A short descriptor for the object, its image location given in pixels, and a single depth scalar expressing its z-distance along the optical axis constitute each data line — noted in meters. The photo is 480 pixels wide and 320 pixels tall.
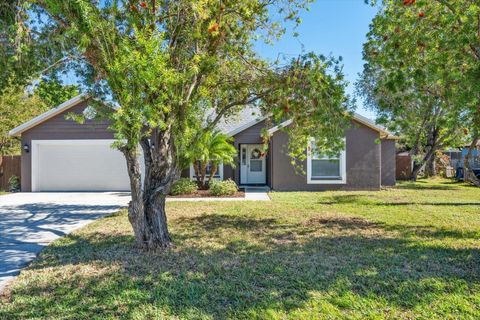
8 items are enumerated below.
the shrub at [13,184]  16.42
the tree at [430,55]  5.52
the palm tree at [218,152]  13.92
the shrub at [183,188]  14.20
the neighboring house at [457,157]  23.95
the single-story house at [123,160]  15.48
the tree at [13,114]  20.56
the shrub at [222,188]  13.80
